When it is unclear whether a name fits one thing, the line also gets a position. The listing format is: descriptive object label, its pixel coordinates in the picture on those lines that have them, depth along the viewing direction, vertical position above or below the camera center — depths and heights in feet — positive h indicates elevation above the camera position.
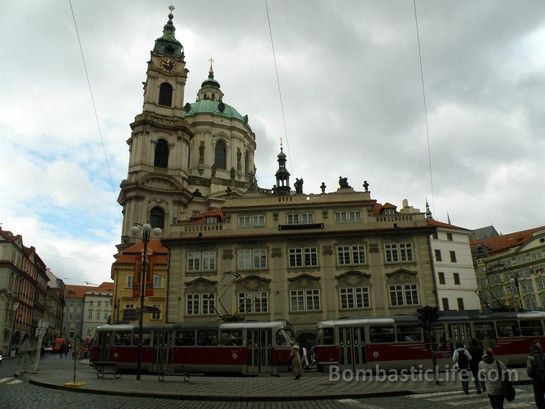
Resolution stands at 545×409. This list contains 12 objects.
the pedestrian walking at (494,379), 31.55 -2.46
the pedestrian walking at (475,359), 47.19 -1.67
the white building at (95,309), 358.23 +31.53
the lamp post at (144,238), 65.98 +16.34
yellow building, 149.79 +20.30
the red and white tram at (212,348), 77.25 +0.19
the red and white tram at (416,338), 76.43 +0.77
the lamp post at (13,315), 185.85 +14.97
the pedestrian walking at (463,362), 46.93 -1.97
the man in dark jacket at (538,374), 30.99 -2.11
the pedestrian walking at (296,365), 66.39 -2.50
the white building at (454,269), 156.25 +24.40
